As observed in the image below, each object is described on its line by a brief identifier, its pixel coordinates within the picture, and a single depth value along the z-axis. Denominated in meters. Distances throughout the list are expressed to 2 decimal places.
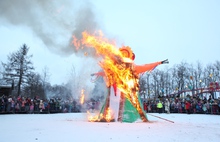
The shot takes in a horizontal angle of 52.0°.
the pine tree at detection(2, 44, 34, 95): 36.59
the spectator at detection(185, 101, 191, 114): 27.06
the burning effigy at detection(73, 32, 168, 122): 13.22
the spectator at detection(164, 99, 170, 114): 27.47
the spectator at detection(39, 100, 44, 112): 24.14
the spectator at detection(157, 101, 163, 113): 27.46
